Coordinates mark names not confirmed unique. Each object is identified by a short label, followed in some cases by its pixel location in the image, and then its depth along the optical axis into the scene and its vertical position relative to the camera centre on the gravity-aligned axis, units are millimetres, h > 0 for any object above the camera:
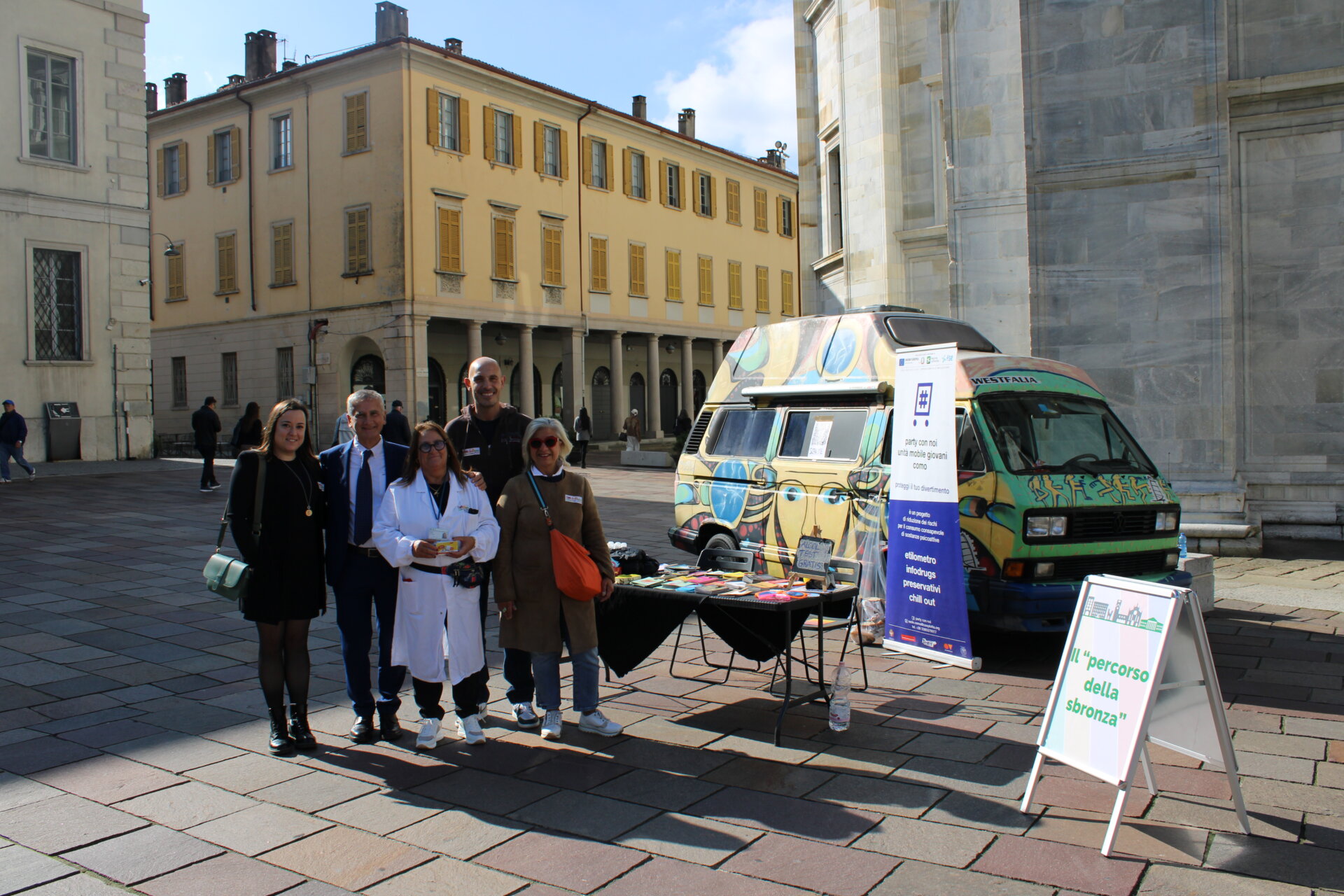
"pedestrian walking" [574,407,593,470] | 30797 -183
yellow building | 32375 +6356
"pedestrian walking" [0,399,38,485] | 19359 -51
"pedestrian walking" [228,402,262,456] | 17266 +29
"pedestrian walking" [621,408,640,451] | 33281 -217
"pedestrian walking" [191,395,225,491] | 18234 -74
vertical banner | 7137 -669
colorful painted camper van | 7160 -349
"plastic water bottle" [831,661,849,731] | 5637 -1466
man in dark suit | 5547 -687
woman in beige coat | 5641 -826
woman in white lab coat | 5449 -766
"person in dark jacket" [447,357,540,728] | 6688 -63
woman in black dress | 5332 -662
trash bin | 22547 +44
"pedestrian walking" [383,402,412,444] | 13562 -2
